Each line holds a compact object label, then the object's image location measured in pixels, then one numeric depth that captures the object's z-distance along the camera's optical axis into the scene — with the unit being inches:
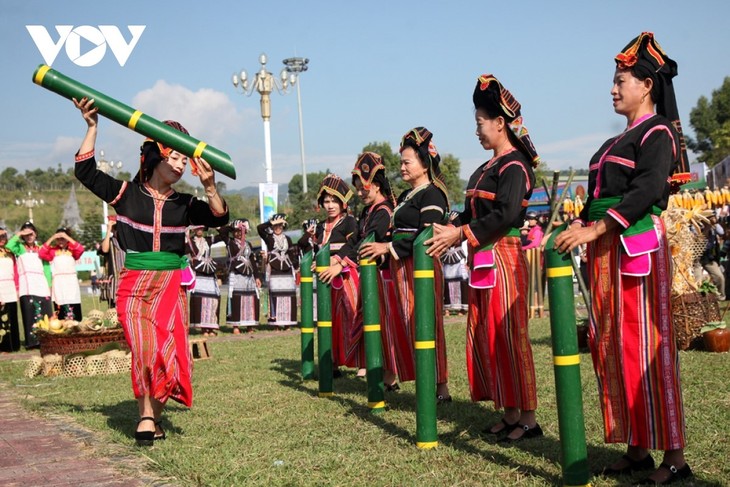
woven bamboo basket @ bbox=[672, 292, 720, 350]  366.9
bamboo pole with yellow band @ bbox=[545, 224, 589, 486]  159.6
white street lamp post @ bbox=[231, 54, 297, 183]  1327.5
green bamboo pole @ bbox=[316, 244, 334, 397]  297.4
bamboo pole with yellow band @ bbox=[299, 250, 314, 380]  320.5
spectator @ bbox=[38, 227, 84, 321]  572.7
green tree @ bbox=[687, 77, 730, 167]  2883.9
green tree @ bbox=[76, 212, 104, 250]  2532.0
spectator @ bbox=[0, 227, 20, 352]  547.8
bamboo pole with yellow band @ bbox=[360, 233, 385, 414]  255.8
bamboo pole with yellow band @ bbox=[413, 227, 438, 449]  208.8
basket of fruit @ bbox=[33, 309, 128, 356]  405.4
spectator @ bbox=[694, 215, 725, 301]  633.0
